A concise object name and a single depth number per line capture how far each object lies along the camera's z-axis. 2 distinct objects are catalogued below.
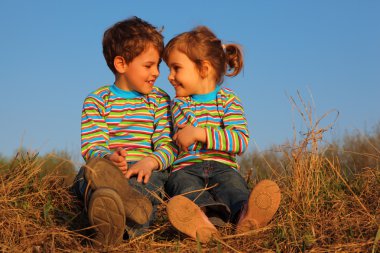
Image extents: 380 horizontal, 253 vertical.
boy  3.93
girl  3.49
